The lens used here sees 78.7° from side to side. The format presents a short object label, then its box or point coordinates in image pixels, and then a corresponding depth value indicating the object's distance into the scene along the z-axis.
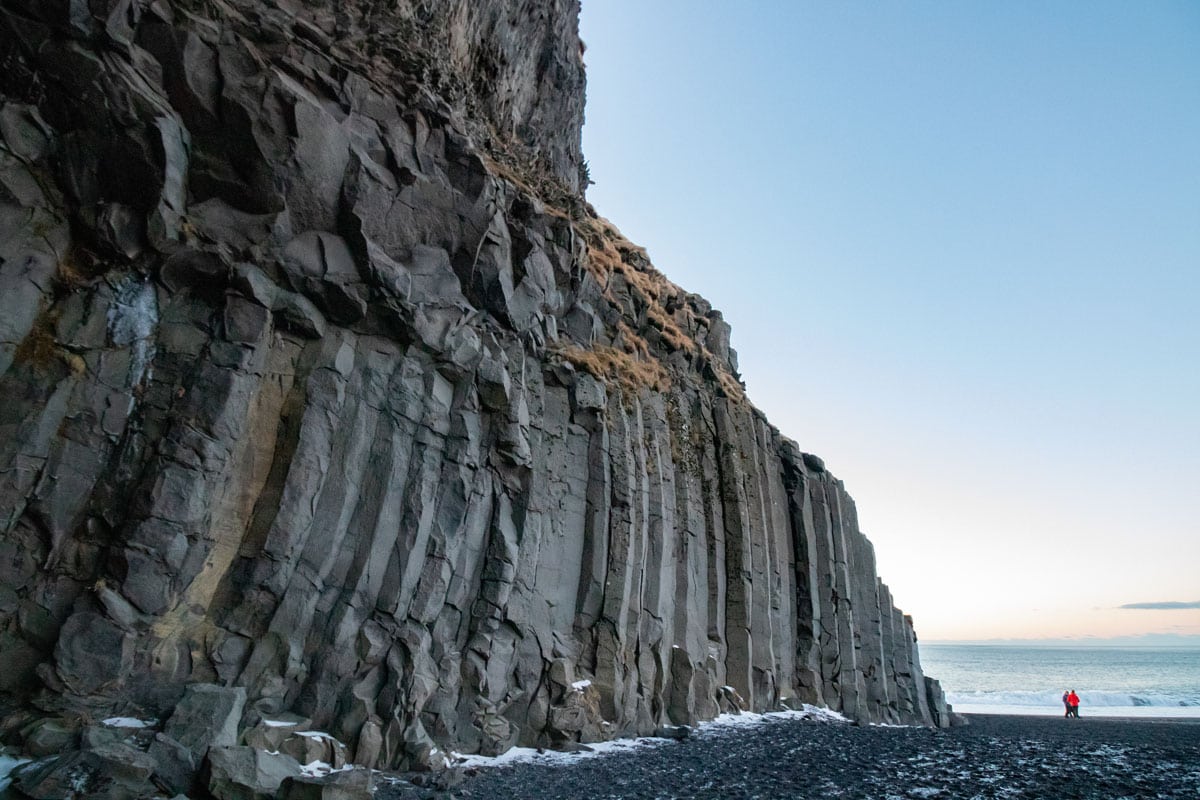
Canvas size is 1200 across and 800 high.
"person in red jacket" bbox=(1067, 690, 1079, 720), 47.88
